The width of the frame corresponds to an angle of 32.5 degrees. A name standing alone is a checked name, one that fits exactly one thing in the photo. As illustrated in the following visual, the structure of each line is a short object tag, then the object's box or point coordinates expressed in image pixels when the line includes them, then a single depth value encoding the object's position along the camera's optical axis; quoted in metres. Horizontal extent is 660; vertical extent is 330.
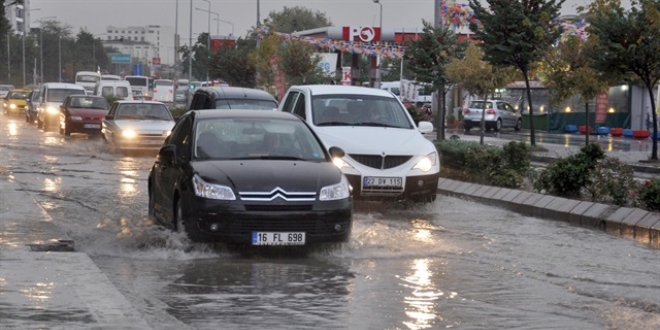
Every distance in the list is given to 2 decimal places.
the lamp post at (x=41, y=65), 125.62
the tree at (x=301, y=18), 145.75
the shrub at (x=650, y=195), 13.88
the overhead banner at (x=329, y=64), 72.25
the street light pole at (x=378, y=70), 60.12
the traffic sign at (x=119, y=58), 162.12
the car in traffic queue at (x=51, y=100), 43.22
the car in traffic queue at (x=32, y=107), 48.31
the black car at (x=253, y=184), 10.77
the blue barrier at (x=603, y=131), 50.22
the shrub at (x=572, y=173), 15.98
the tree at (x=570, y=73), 33.84
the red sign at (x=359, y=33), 60.09
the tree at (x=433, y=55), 37.06
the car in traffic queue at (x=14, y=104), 63.69
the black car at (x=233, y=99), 23.38
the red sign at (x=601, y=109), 53.11
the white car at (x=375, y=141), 15.65
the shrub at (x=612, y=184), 14.94
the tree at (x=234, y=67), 72.94
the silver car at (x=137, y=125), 28.39
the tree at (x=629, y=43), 27.78
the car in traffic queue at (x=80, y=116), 37.09
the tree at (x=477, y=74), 36.34
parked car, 53.75
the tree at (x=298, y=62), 61.47
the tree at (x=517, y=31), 35.00
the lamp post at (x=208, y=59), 75.49
